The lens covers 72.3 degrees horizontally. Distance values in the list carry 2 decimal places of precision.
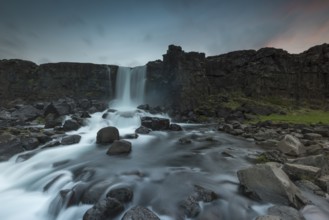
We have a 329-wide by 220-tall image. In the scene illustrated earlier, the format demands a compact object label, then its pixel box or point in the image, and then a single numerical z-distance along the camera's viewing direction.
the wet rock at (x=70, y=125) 21.77
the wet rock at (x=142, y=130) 21.30
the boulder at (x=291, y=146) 12.94
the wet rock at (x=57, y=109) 28.95
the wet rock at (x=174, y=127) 24.59
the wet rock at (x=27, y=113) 28.56
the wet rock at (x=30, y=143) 14.64
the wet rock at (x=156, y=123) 23.92
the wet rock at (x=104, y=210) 6.46
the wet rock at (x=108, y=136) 17.06
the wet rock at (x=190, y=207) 6.79
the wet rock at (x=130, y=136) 19.08
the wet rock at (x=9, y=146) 13.17
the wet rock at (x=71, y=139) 16.42
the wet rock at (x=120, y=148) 13.87
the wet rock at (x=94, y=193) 7.78
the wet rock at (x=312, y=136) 17.63
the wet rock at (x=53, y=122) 22.75
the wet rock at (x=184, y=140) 18.32
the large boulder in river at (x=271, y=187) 6.97
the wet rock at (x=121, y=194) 7.59
